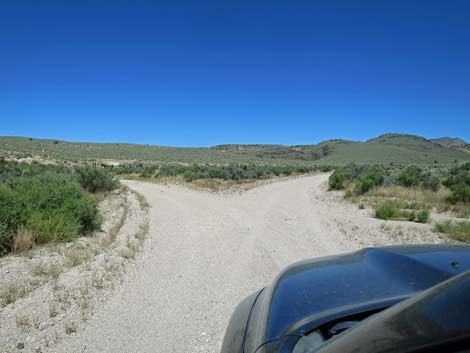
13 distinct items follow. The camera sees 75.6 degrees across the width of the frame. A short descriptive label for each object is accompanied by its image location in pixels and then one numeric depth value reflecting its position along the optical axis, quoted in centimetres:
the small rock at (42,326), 385
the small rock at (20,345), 348
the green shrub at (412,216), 1019
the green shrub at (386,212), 1048
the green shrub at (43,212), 646
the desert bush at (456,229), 787
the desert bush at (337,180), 1961
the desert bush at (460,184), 1259
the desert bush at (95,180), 1659
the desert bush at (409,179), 1745
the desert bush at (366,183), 1637
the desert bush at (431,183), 1602
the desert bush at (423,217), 977
